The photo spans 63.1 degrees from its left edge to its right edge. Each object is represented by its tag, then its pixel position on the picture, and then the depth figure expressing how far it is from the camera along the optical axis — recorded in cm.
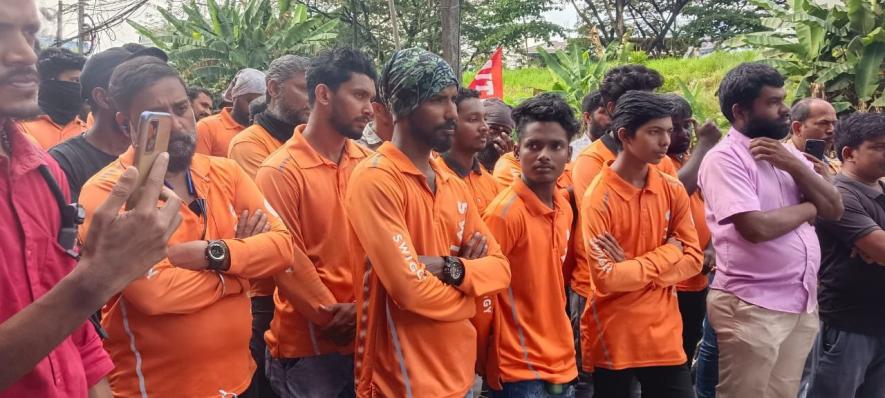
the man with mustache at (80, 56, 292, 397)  253
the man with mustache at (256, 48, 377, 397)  314
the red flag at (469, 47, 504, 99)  1148
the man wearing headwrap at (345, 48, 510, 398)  269
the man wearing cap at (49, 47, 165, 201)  329
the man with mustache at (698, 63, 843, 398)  373
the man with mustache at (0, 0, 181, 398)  141
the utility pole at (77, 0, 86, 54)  858
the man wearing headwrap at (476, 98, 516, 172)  479
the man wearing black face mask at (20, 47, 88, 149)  441
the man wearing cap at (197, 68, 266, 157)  556
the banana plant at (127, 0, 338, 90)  1526
